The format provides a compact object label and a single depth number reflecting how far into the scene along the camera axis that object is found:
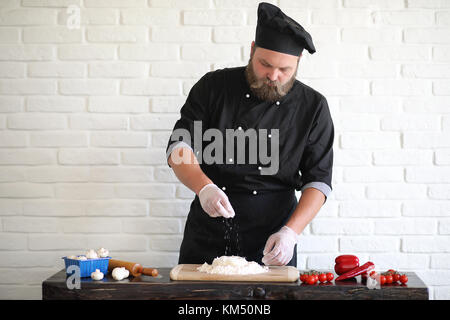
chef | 2.52
